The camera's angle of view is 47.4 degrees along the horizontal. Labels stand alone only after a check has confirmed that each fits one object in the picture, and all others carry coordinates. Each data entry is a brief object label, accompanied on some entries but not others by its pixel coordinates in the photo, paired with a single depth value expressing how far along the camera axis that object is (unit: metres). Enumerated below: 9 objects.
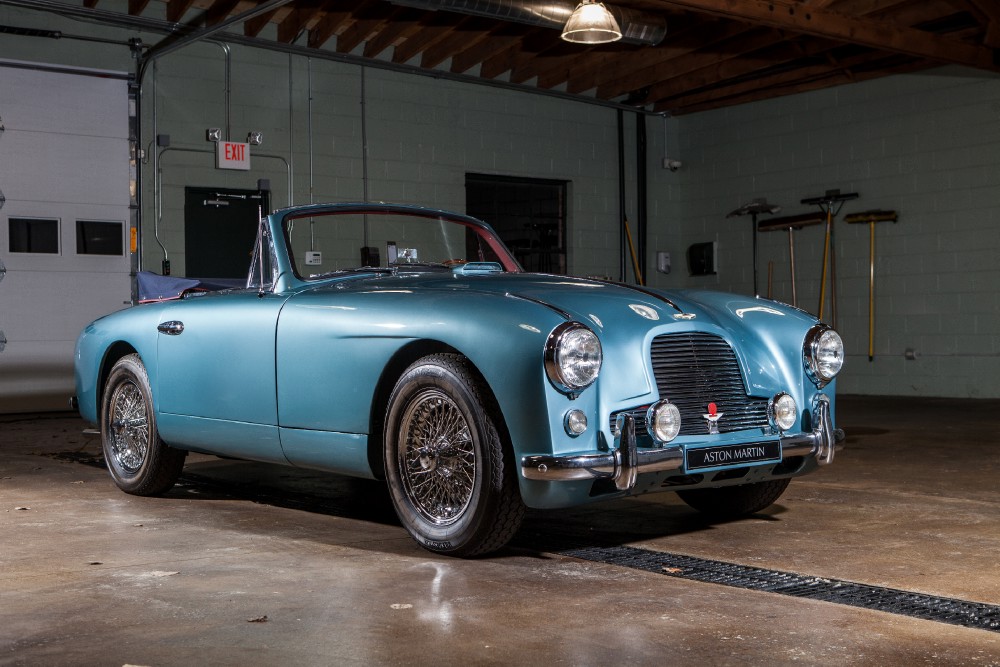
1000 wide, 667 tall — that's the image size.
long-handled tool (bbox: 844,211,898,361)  13.54
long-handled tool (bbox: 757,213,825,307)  14.30
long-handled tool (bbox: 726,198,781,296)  14.50
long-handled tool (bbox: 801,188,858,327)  14.03
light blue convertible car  3.42
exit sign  12.21
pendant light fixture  9.08
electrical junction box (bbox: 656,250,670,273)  16.03
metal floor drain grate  2.90
